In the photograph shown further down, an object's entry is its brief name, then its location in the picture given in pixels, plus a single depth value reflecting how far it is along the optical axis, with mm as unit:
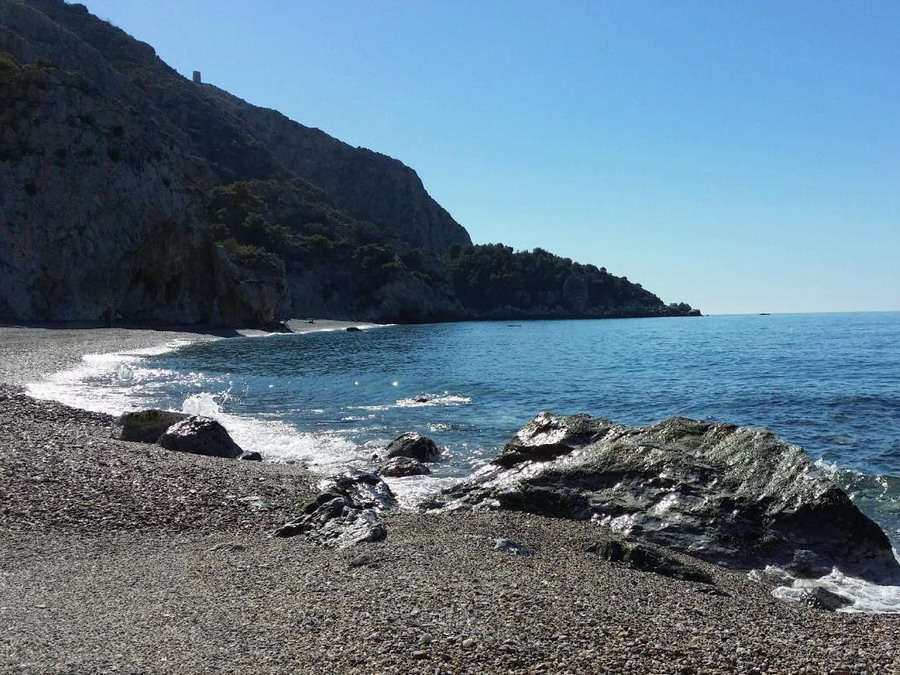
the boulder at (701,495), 10758
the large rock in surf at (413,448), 17969
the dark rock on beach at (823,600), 9125
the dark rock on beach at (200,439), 17109
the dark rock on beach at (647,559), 9359
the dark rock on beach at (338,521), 9766
